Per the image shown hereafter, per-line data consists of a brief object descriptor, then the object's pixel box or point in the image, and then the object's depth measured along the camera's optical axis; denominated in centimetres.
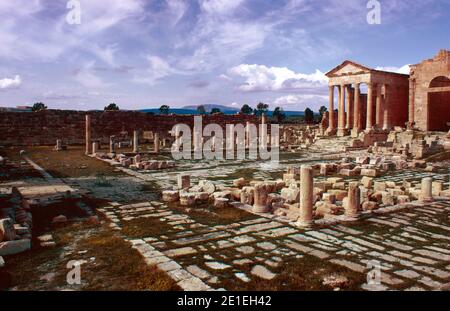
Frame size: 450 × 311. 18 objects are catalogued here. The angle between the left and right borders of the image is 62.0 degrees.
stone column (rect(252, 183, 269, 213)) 881
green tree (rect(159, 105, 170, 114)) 8369
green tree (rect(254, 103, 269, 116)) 9364
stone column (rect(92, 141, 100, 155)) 2360
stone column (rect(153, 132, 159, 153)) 2574
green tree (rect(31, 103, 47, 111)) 7451
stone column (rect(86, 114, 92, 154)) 2430
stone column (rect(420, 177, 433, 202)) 991
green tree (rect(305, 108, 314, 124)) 7254
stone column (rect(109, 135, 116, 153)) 2477
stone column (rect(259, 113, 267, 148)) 2945
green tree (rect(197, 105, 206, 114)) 7302
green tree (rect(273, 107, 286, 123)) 6688
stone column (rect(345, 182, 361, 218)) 838
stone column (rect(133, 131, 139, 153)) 2558
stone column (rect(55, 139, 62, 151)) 2659
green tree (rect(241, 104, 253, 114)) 9302
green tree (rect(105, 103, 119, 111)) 7020
